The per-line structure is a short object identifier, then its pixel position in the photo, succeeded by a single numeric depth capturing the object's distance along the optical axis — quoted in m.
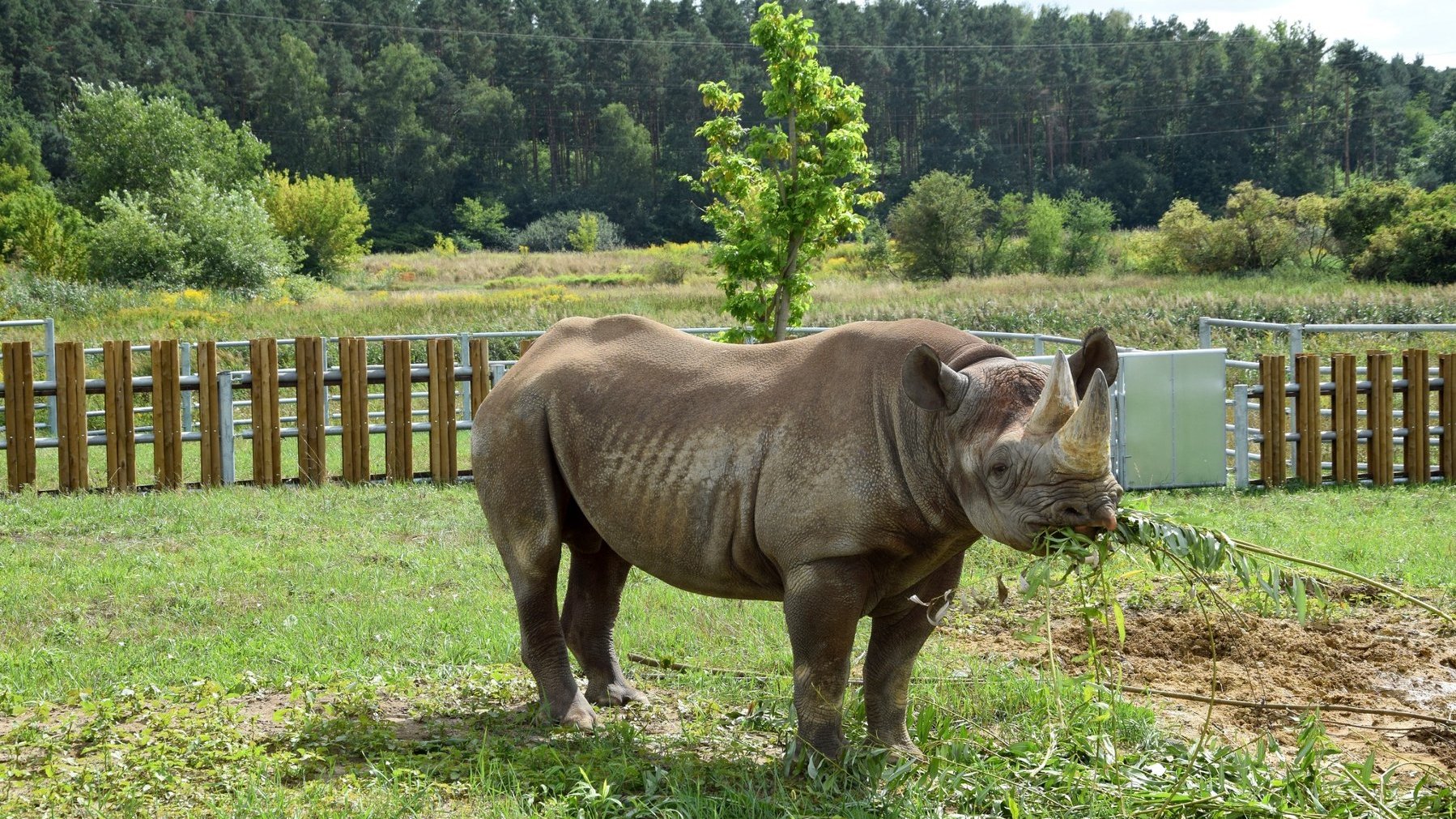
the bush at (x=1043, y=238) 58.44
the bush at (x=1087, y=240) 59.07
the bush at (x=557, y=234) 80.25
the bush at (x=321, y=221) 59.03
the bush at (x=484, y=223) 82.56
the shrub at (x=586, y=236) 75.50
